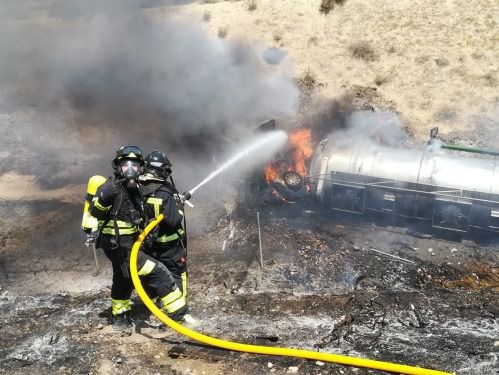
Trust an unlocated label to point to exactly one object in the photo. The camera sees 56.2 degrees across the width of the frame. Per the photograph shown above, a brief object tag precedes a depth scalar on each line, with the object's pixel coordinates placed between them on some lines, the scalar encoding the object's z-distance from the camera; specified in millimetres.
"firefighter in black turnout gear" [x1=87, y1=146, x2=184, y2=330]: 5430
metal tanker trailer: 7934
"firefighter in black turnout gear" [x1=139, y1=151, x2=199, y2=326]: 5672
